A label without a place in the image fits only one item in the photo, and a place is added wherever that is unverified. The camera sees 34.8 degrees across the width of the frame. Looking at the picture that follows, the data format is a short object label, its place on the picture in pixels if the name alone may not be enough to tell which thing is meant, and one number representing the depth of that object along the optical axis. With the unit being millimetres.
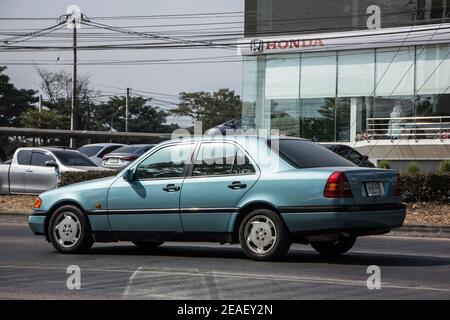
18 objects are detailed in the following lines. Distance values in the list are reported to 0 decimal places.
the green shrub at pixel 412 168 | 27109
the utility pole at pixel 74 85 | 42406
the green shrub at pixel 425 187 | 15195
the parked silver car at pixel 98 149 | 25266
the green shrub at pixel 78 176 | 18047
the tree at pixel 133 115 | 81812
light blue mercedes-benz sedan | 8375
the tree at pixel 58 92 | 72138
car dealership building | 35562
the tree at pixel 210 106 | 75000
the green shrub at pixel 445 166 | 27162
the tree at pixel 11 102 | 68812
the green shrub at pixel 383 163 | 28561
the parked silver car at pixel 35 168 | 18781
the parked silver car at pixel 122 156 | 22070
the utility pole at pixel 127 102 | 68338
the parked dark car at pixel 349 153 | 23091
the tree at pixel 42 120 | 60156
